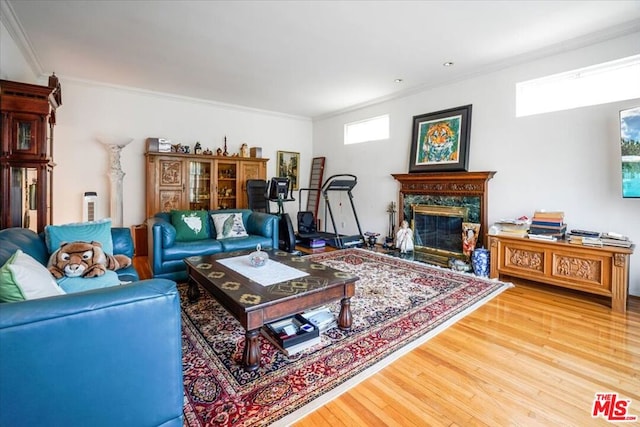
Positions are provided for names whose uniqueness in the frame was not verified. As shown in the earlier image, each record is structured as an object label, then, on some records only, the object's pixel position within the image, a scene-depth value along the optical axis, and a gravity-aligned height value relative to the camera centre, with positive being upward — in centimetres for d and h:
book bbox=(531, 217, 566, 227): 333 -14
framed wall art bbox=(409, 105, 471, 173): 443 +106
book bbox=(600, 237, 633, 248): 281 -30
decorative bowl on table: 260 -43
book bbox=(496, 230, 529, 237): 351 -26
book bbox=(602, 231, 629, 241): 291 -24
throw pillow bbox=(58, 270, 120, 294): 196 -50
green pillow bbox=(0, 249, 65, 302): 116 -30
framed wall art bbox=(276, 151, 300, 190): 691 +98
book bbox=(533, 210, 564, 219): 338 -4
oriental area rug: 158 -97
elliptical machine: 469 -9
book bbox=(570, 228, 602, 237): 312 -23
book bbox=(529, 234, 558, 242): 323 -29
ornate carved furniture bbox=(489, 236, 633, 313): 279 -56
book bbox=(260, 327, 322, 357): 203 -93
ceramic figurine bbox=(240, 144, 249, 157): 609 +117
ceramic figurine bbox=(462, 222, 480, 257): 424 -38
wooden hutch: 509 +51
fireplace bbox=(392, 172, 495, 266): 428 +4
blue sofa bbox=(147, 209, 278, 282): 334 -43
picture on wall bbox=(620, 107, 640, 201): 286 +57
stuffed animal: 204 -37
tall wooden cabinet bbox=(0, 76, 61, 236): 278 +51
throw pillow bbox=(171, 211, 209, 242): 376 -21
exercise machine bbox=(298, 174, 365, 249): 548 -49
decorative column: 476 +45
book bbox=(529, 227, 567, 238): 333 -23
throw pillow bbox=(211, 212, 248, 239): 396 -23
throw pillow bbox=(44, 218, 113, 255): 234 -21
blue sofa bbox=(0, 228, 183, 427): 91 -50
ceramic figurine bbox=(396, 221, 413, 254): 493 -48
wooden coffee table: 183 -56
